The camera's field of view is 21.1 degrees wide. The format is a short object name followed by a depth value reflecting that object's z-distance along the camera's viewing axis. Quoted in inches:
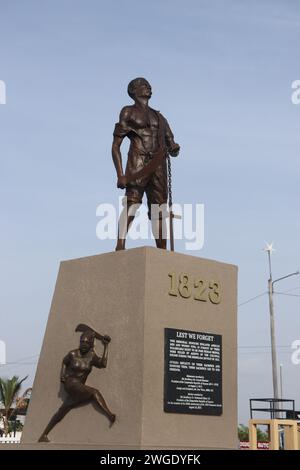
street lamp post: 1205.7
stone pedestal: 425.1
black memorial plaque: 435.5
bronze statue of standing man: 490.9
